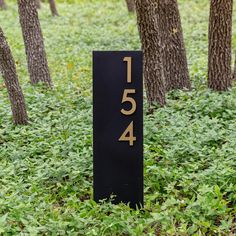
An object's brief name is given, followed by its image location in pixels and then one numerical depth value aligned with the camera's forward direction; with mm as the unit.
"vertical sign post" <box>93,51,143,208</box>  4734
